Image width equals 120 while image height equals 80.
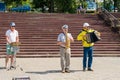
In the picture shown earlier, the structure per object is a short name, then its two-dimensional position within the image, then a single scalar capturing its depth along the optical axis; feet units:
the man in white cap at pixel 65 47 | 54.34
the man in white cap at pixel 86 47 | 55.72
